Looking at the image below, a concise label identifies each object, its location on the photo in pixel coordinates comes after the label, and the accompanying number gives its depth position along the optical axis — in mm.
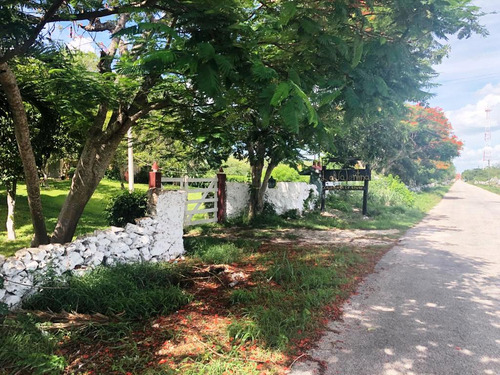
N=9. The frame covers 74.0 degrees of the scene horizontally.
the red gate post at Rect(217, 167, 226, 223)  10633
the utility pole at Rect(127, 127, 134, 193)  13234
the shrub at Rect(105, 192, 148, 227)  7016
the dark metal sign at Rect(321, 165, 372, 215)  12953
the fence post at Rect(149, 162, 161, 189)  8000
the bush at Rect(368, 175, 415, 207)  16891
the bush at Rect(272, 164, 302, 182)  19109
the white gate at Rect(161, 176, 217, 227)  9188
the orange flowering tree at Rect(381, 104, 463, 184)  25156
